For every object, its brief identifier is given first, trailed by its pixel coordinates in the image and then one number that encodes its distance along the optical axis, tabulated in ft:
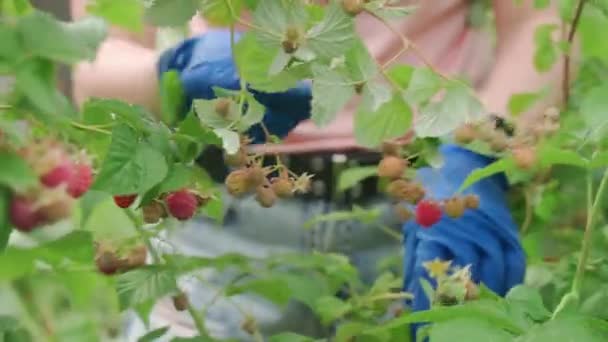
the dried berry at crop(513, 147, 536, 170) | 1.86
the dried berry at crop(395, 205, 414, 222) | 2.19
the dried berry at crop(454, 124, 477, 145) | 1.91
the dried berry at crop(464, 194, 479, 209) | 2.08
